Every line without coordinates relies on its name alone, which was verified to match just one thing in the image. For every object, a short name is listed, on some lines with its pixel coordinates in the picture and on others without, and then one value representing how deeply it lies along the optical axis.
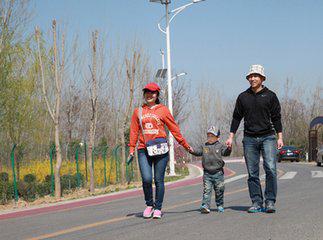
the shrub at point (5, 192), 14.77
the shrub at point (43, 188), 16.15
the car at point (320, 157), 31.50
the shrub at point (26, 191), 15.44
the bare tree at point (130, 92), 20.03
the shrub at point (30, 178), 17.57
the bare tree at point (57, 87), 15.55
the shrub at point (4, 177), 15.80
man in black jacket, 7.81
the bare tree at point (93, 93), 16.94
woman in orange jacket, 7.73
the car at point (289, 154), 45.75
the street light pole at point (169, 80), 26.44
